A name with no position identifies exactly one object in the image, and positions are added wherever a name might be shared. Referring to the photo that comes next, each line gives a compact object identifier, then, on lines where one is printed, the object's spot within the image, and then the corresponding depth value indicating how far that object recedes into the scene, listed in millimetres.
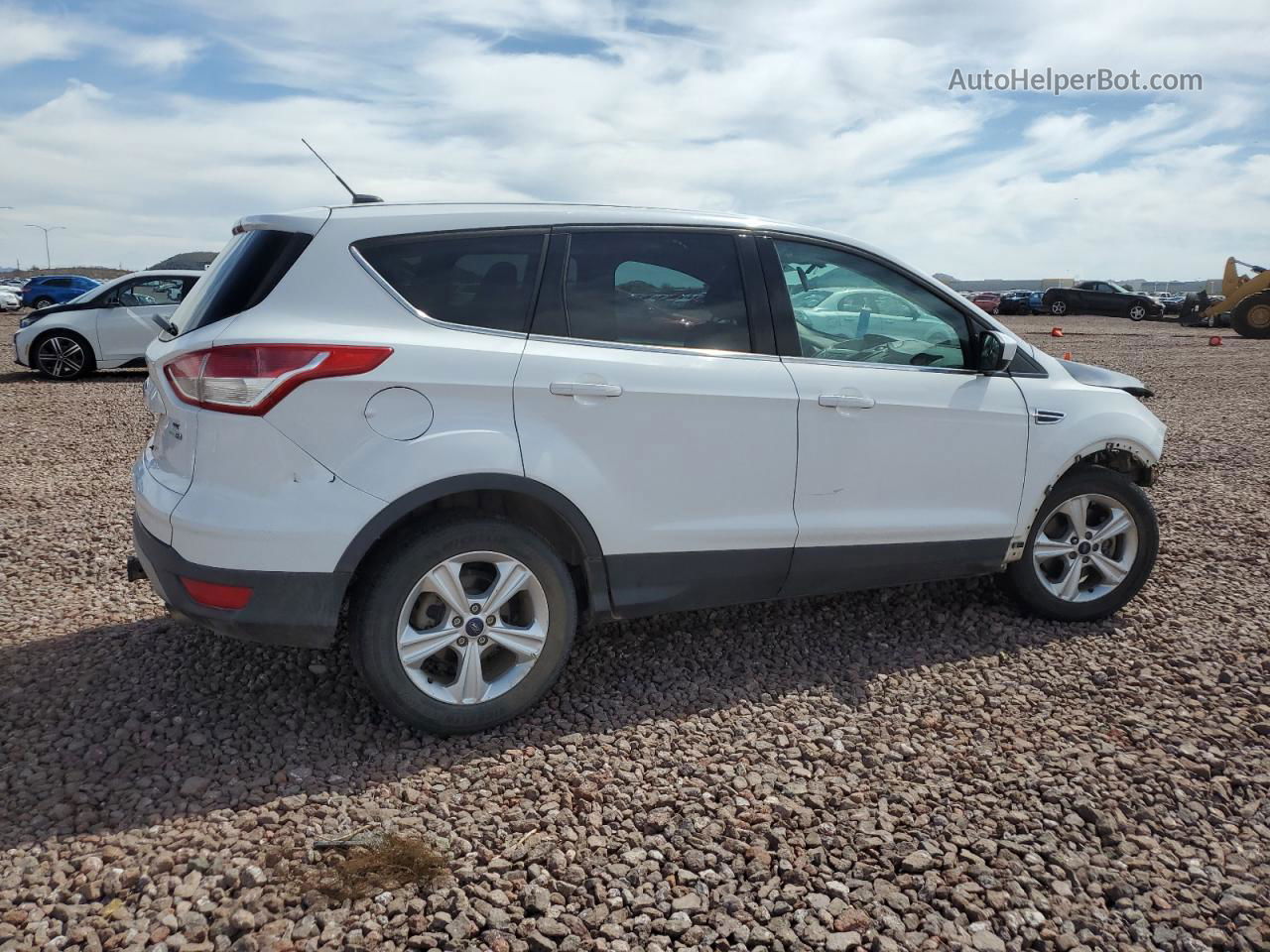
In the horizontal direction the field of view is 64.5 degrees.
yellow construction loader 27141
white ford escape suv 3193
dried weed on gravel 2709
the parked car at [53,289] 36062
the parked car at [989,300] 44094
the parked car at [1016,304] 41812
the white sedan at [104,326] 14281
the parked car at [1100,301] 37312
